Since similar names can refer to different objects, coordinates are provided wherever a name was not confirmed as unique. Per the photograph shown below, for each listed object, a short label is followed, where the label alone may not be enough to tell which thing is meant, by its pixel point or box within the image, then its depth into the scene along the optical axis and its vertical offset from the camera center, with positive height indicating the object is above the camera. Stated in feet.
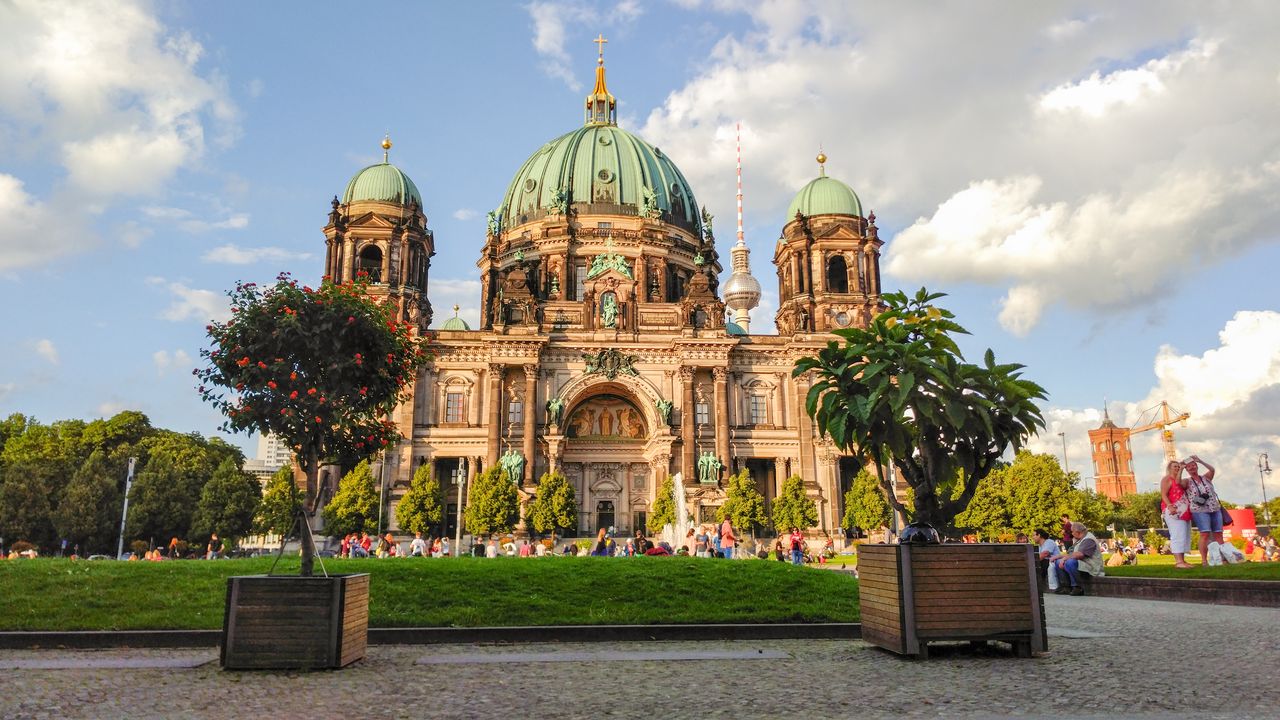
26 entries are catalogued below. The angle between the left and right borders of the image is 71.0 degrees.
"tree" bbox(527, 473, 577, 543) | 186.50 +4.27
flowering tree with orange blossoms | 46.47 +8.69
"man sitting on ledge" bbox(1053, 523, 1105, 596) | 78.23 -3.41
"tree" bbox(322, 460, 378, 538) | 191.62 +4.16
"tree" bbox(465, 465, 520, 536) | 184.65 +4.35
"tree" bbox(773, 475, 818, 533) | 193.06 +3.07
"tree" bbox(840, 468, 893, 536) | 191.95 +3.58
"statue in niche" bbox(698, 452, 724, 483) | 198.08 +12.18
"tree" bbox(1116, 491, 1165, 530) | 364.99 +2.32
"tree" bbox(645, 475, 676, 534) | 192.24 +3.59
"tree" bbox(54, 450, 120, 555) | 189.88 +4.56
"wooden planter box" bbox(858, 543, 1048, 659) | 38.83 -3.21
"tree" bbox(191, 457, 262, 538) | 204.95 +5.46
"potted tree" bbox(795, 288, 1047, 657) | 39.06 +3.56
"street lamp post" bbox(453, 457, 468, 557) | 202.51 +11.81
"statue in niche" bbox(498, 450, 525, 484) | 195.83 +13.37
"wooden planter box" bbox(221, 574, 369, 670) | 36.83 -3.82
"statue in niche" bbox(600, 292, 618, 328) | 215.72 +50.53
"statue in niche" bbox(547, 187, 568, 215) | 246.06 +87.71
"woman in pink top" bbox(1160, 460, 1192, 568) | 72.74 +1.07
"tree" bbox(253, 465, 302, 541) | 190.80 +4.98
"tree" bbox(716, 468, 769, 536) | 185.26 +4.08
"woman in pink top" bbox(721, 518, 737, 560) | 108.47 -1.81
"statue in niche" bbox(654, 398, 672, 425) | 205.87 +26.07
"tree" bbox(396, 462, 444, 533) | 189.47 +4.82
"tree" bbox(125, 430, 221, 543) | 199.72 +7.61
